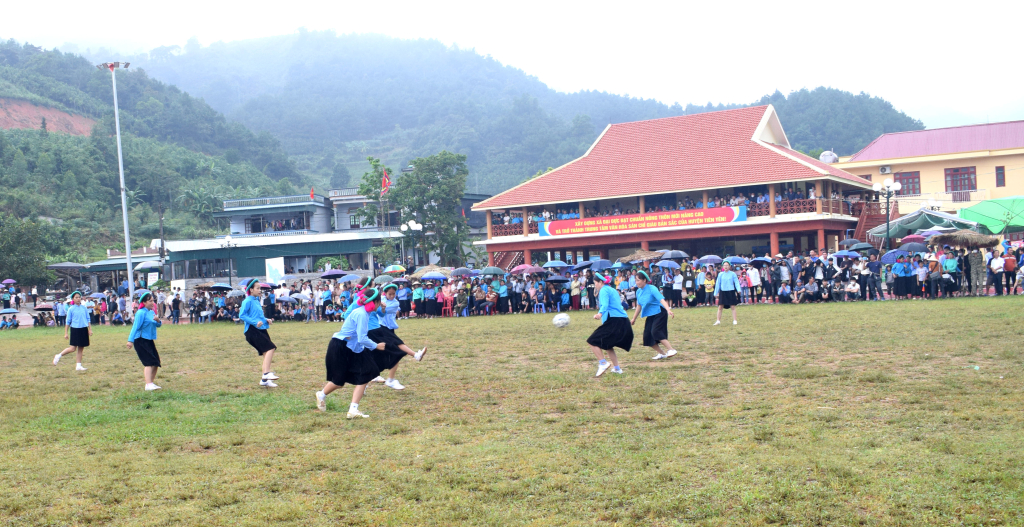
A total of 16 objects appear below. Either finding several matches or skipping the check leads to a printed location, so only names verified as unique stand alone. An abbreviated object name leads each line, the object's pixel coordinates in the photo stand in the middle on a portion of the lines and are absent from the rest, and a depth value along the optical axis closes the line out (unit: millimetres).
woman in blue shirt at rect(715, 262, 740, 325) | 17609
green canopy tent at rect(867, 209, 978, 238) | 31125
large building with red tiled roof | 35062
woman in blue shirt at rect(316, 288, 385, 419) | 9000
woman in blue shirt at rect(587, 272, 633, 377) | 11219
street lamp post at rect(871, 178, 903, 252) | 26412
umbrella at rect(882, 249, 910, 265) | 24172
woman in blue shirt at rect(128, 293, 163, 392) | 11867
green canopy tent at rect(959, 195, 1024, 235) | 27875
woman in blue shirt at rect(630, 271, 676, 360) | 12477
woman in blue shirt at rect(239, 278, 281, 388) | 12227
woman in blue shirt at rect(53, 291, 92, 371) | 15016
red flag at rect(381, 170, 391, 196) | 47375
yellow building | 43594
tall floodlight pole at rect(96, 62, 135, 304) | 35578
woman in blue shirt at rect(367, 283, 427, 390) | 10398
